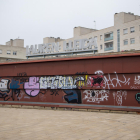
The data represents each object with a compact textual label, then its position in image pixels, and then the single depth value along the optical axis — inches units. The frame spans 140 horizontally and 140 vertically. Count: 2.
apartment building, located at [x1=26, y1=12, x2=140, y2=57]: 1851.6
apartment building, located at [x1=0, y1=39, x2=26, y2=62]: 2618.1
